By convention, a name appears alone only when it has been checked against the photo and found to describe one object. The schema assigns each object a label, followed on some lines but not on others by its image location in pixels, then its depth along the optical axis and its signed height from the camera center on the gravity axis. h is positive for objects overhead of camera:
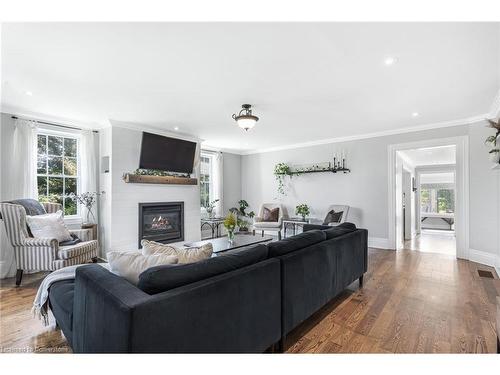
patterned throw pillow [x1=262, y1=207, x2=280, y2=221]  6.18 -0.64
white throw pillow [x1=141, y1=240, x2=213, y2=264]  1.66 -0.43
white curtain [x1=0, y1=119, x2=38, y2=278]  3.55 +0.25
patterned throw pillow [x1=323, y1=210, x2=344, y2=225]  5.29 -0.61
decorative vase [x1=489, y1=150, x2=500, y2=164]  2.80 +0.37
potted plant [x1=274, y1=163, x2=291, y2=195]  6.41 +0.39
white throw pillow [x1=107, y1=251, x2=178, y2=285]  1.50 -0.46
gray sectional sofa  1.12 -0.63
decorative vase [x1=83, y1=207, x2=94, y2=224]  4.40 -0.48
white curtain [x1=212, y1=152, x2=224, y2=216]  6.75 +0.23
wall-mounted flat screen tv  4.70 +0.70
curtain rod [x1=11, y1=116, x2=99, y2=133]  3.70 +1.05
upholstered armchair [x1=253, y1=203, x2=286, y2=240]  5.91 -0.81
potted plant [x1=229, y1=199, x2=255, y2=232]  7.12 -0.64
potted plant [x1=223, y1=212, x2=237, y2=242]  3.67 -0.54
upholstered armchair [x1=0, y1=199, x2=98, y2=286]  3.12 -0.75
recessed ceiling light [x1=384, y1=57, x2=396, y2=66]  2.25 +1.17
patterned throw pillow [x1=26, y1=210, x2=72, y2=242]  3.28 -0.51
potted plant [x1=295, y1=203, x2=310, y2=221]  5.88 -0.51
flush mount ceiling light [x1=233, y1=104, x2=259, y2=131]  3.19 +0.87
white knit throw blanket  1.98 -0.86
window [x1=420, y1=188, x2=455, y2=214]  9.71 -0.47
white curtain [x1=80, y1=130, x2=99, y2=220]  4.41 +0.43
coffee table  3.33 -0.79
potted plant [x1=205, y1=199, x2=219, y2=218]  6.48 -0.51
